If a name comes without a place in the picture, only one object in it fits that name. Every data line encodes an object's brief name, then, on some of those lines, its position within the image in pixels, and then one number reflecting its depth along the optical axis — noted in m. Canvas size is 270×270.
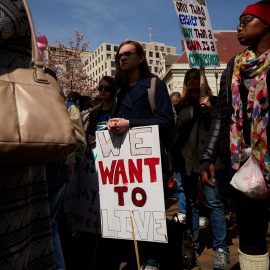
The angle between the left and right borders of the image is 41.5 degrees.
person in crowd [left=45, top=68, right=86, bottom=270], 2.65
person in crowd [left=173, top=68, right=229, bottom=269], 3.55
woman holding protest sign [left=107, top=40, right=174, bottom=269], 2.65
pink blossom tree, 31.87
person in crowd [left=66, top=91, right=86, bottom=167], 2.87
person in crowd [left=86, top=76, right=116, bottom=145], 3.77
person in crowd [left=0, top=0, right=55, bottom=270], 1.15
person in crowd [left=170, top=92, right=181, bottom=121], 8.12
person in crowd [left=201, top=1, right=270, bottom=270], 1.91
